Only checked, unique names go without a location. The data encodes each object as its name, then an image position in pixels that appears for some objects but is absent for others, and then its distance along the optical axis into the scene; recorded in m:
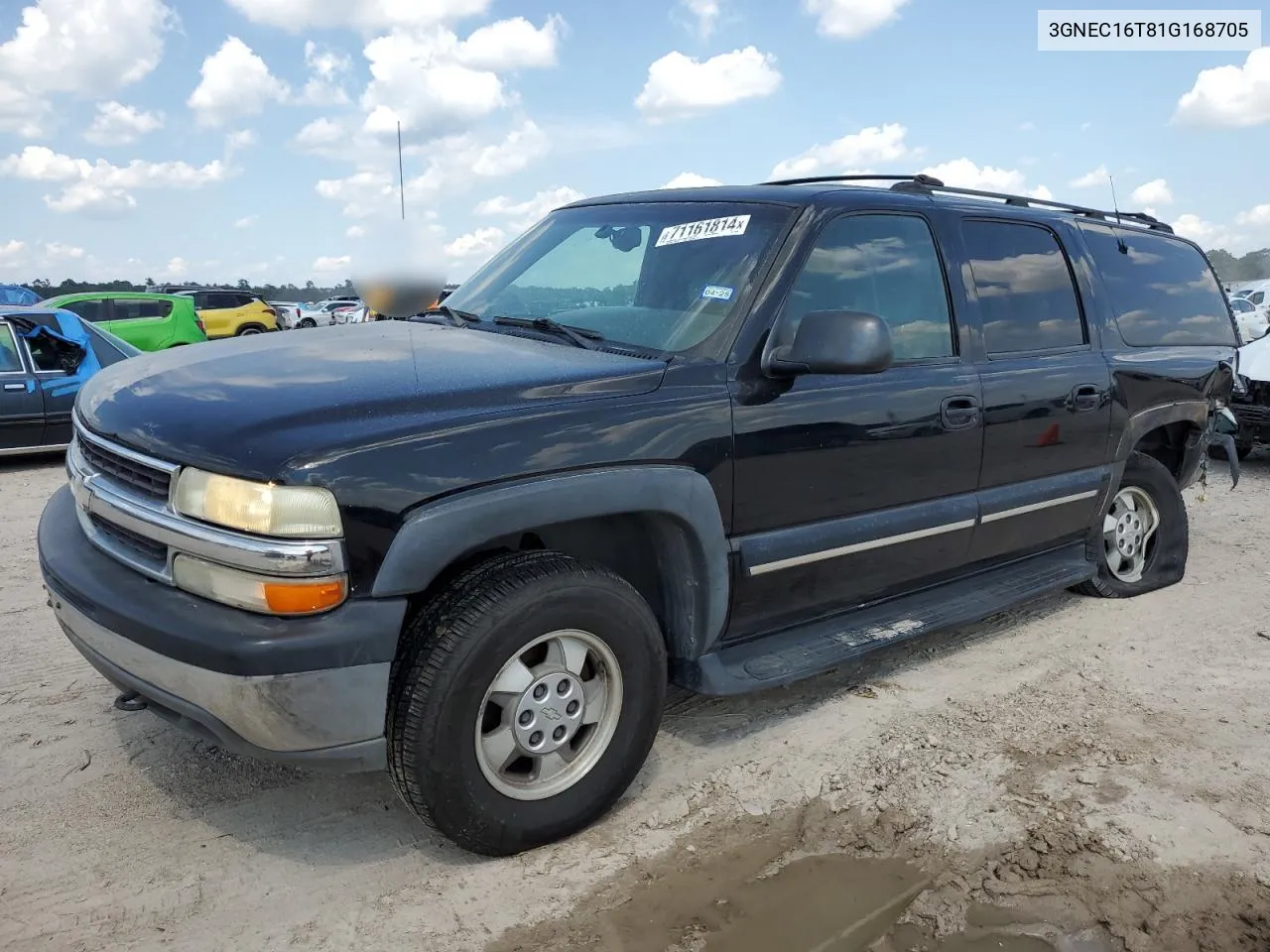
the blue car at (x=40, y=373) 8.65
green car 15.17
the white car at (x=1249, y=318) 14.00
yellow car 24.44
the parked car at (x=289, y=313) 32.47
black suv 2.38
